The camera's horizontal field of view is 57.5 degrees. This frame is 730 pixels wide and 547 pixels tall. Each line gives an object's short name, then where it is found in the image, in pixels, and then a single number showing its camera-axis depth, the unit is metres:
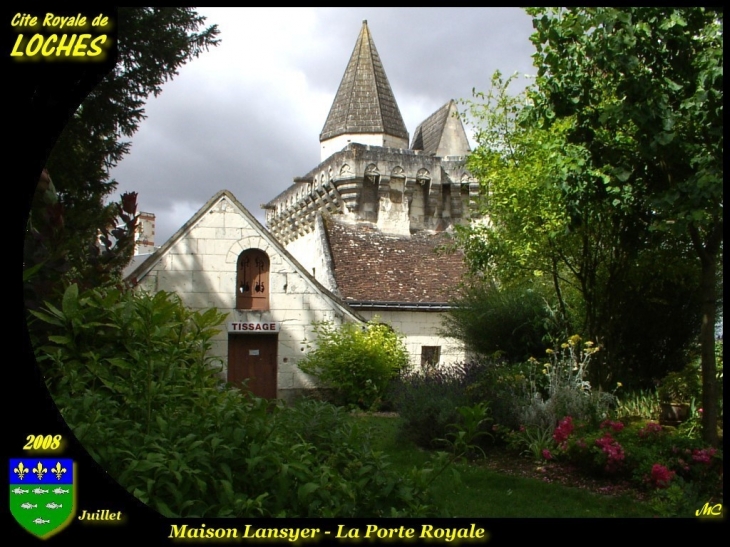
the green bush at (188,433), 2.86
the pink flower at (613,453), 7.12
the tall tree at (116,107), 8.55
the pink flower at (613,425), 7.82
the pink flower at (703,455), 6.70
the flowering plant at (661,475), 6.53
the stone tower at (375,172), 21.34
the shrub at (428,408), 9.05
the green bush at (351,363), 13.03
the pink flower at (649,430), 7.59
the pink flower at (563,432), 7.97
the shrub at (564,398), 8.99
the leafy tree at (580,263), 10.20
